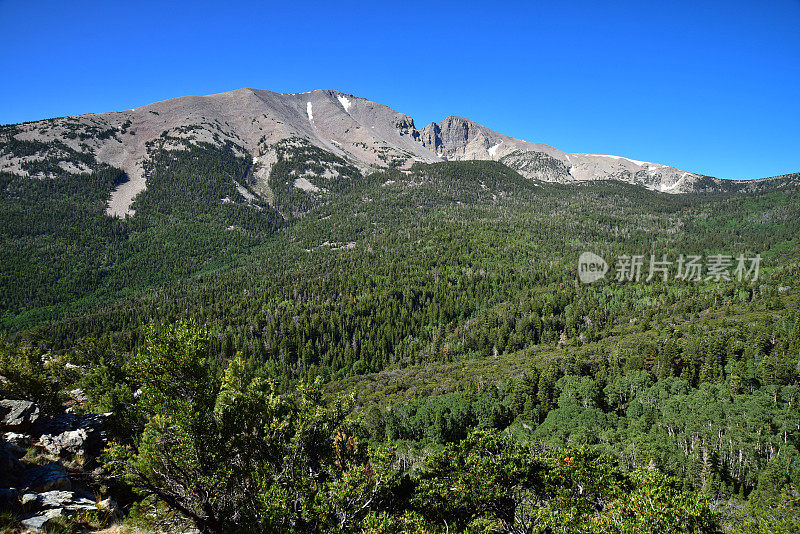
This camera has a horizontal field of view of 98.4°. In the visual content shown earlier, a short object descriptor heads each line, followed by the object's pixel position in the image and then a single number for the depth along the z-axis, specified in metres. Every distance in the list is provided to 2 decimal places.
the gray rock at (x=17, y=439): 24.27
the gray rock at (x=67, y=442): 26.02
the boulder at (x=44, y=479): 18.92
